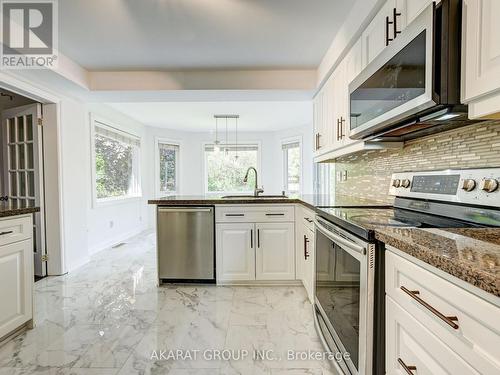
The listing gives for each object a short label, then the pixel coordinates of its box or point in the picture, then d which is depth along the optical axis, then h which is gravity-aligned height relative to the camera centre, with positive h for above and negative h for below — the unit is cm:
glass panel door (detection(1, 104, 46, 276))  322 +24
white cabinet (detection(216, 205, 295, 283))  282 -62
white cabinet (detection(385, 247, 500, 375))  62 -39
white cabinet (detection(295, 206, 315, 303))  237 -62
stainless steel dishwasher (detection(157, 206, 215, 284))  280 -63
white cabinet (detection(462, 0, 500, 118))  89 +41
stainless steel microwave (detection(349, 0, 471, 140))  104 +44
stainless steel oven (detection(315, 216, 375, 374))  113 -57
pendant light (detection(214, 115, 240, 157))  532 +117
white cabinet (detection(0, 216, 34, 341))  179 -63
